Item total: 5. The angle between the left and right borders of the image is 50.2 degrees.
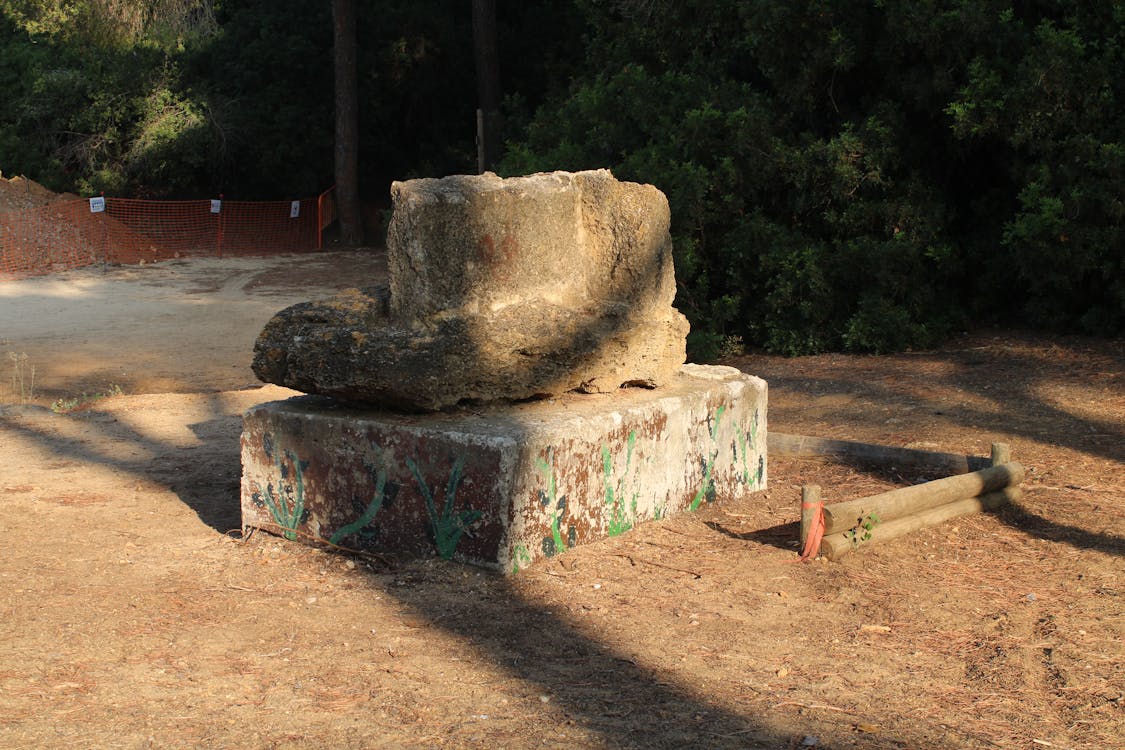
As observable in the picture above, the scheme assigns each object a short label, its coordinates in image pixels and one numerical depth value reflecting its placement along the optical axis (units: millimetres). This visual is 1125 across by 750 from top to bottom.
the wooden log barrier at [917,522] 5551
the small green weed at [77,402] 9383
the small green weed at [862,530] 5637
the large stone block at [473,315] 5543
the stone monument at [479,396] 5355
